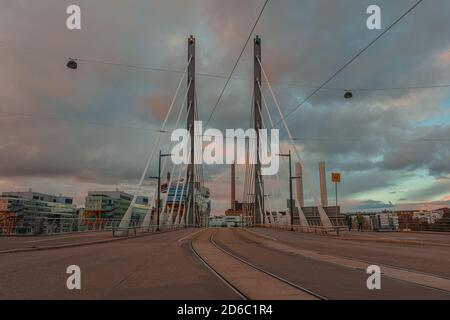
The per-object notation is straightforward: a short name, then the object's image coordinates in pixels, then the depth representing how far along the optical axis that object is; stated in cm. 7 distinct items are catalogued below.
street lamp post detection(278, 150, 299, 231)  4741
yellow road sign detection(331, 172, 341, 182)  4341
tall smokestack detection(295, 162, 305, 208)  5898
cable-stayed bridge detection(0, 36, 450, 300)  773
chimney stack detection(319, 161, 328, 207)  8220
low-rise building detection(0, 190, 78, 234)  3114
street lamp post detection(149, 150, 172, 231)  4546
